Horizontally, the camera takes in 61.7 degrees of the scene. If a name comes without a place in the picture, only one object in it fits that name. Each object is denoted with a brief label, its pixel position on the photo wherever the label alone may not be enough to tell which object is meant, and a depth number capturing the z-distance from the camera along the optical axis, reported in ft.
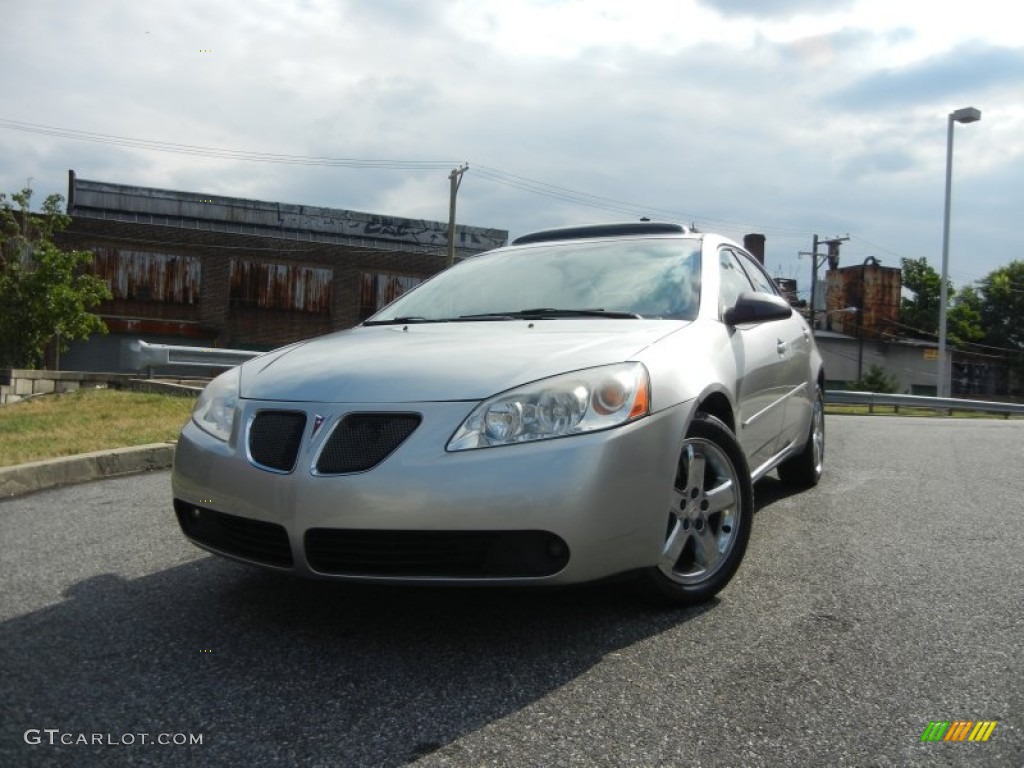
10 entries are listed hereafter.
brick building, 108.68
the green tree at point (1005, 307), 181.88
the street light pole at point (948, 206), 90.99
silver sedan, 8.04
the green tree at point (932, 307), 191.62
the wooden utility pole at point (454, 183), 100.58
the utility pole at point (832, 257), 162.83
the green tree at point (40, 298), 46.96
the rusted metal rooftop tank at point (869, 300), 165.99
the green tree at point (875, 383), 133.69
